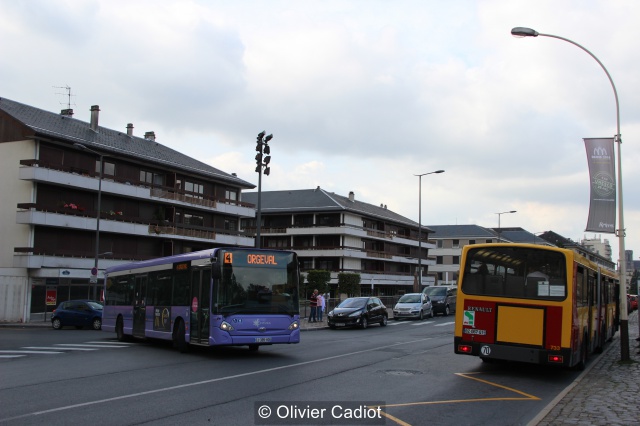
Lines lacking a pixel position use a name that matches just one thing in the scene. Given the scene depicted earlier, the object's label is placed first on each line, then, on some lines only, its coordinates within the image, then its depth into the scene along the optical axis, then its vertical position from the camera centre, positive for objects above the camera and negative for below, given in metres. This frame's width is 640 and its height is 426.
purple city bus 16.02 -0.98
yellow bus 12.48 -0.67
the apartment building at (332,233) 75.81 +4.03
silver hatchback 39.00 -2.45
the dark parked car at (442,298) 43.81 -2.07
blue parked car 31.16 -2.87
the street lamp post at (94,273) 36.73 -0.92
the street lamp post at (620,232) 15.36 +1.10
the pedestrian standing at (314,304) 34.91 -2.20
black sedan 30.84 -2.37
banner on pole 15.63 +2.27
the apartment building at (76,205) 40.94 +3.97
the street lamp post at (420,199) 50.59 +5.68
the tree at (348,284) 64.12 -1.85
